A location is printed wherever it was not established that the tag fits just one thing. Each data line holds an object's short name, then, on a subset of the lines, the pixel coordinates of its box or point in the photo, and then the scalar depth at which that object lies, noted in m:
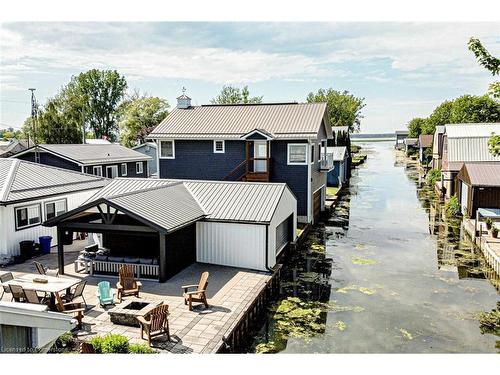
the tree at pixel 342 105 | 100.44
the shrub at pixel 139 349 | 9.62
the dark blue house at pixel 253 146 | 25.17
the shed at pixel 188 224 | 14.88
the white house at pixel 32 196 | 16.95
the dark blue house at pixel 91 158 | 30.41
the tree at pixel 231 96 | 73.81
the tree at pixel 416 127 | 109.41
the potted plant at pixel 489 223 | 22.45
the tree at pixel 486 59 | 12.25
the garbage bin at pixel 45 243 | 18.28
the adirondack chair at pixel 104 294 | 12.58
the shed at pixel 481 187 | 26.25
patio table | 11.89
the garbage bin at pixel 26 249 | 17.38
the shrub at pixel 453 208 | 29.62
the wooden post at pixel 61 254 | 15.46
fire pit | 11.25
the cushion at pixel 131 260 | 15.27
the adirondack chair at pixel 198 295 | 12.50
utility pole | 30.67
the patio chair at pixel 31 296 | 11.83
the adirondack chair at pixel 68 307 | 11.58
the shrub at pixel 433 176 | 45.84
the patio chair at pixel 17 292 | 11.90
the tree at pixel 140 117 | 67.69
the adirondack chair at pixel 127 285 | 13.11
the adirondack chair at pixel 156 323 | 10.25
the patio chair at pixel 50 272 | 15.50
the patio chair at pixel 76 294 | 12.47
